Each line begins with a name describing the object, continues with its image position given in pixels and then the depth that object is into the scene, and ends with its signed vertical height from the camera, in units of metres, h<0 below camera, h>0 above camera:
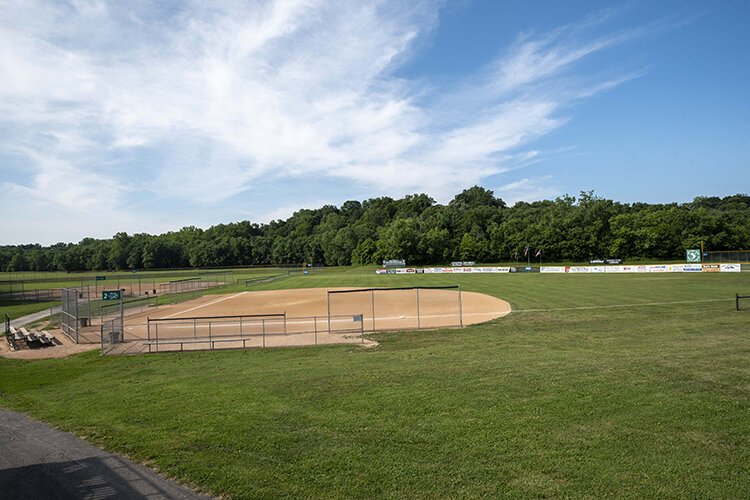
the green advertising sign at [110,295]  32.05 -2.11
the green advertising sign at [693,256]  70.35 -2.17
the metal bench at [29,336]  23.36 -3.45
